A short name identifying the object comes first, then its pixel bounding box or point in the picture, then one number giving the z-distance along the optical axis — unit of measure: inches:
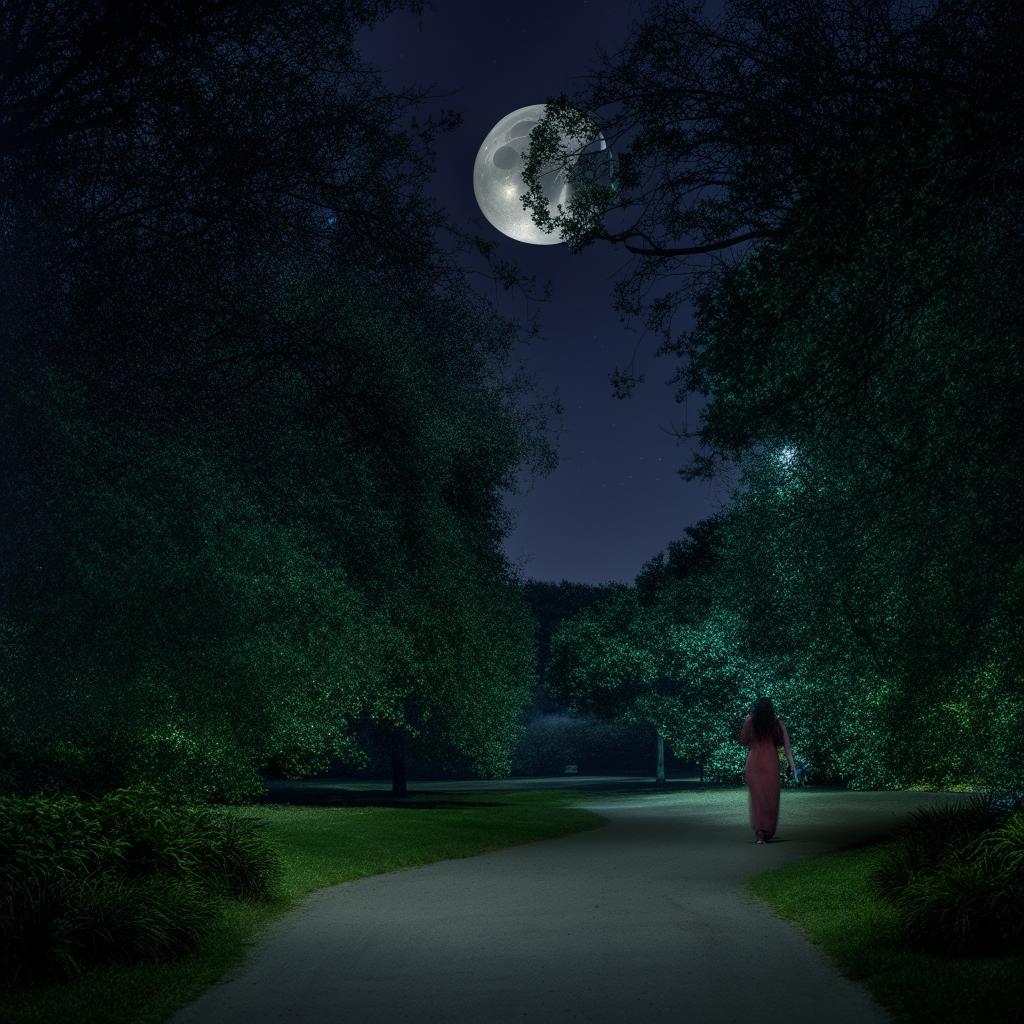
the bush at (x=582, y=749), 2440.9
